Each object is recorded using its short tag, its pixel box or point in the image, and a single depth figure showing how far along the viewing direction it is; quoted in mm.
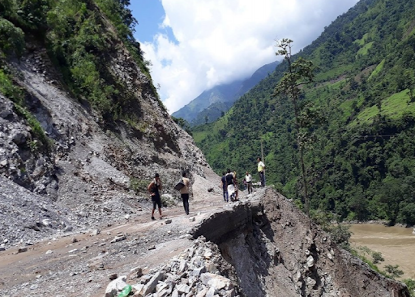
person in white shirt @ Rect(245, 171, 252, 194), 17797
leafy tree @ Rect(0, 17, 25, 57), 17956
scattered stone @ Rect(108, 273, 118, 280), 6782
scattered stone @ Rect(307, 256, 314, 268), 14102
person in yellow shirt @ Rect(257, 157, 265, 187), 17552
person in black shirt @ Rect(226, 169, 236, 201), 15219
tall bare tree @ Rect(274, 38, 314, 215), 22938
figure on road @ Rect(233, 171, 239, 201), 15477
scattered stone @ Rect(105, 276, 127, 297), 5828
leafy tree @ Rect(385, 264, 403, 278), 39012
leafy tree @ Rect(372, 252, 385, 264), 43625
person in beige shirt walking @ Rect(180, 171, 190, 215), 12247
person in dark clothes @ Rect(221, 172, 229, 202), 16109
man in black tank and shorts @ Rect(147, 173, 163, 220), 12547
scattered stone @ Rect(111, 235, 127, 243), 9788
